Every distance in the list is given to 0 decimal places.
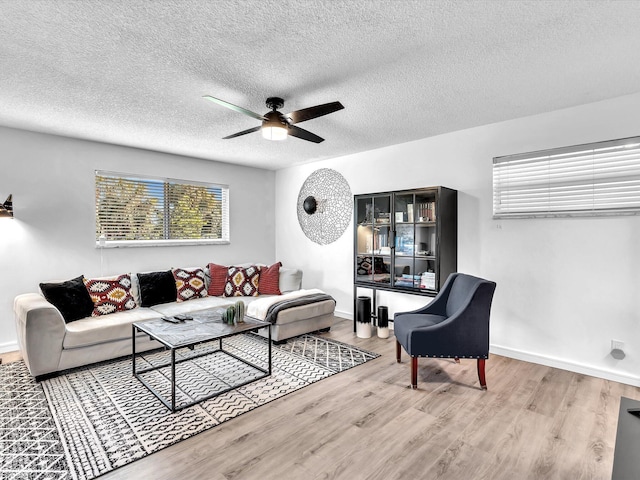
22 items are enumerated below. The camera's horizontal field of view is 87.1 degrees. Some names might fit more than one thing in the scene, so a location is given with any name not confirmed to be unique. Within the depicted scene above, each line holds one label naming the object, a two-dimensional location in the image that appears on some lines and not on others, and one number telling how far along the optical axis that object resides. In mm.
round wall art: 4953
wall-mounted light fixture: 3321
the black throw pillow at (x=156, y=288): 3916
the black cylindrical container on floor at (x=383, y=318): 4035
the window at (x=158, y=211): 4219
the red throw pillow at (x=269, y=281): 4652
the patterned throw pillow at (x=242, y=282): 4516
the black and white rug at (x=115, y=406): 1906
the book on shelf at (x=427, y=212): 3605
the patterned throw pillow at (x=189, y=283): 4223
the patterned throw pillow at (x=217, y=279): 4477
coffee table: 2496
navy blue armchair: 2705
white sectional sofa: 2822
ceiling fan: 2409
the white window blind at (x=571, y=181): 2834
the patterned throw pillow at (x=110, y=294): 3523
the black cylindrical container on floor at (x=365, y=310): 4051
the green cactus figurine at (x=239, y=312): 2984
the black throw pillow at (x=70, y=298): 3199
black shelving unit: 3574
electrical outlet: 2863
